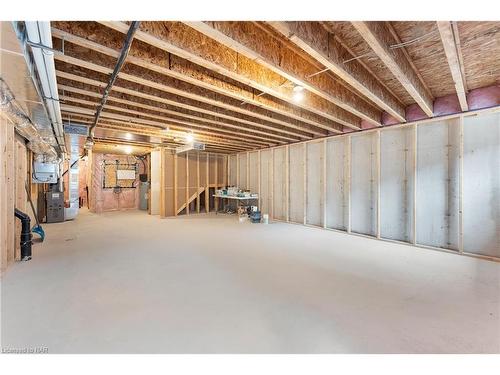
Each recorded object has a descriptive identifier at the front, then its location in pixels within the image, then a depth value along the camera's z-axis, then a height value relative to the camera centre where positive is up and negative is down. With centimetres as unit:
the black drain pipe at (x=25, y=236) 306 -66
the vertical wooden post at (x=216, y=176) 803 +36
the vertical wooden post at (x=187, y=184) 738 +9
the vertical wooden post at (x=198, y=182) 763 +16
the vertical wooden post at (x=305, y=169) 558 +42
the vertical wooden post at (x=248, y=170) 739 +53
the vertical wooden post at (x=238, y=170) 781 +57
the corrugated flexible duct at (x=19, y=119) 204 +80
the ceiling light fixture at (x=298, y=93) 264 +112
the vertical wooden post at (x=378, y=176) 425 +18
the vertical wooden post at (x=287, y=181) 605 +13
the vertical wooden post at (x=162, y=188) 688 -3
